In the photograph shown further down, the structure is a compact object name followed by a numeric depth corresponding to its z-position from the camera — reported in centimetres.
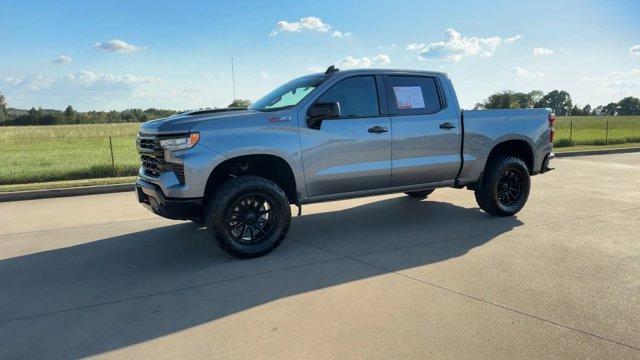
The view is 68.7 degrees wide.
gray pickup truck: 471
